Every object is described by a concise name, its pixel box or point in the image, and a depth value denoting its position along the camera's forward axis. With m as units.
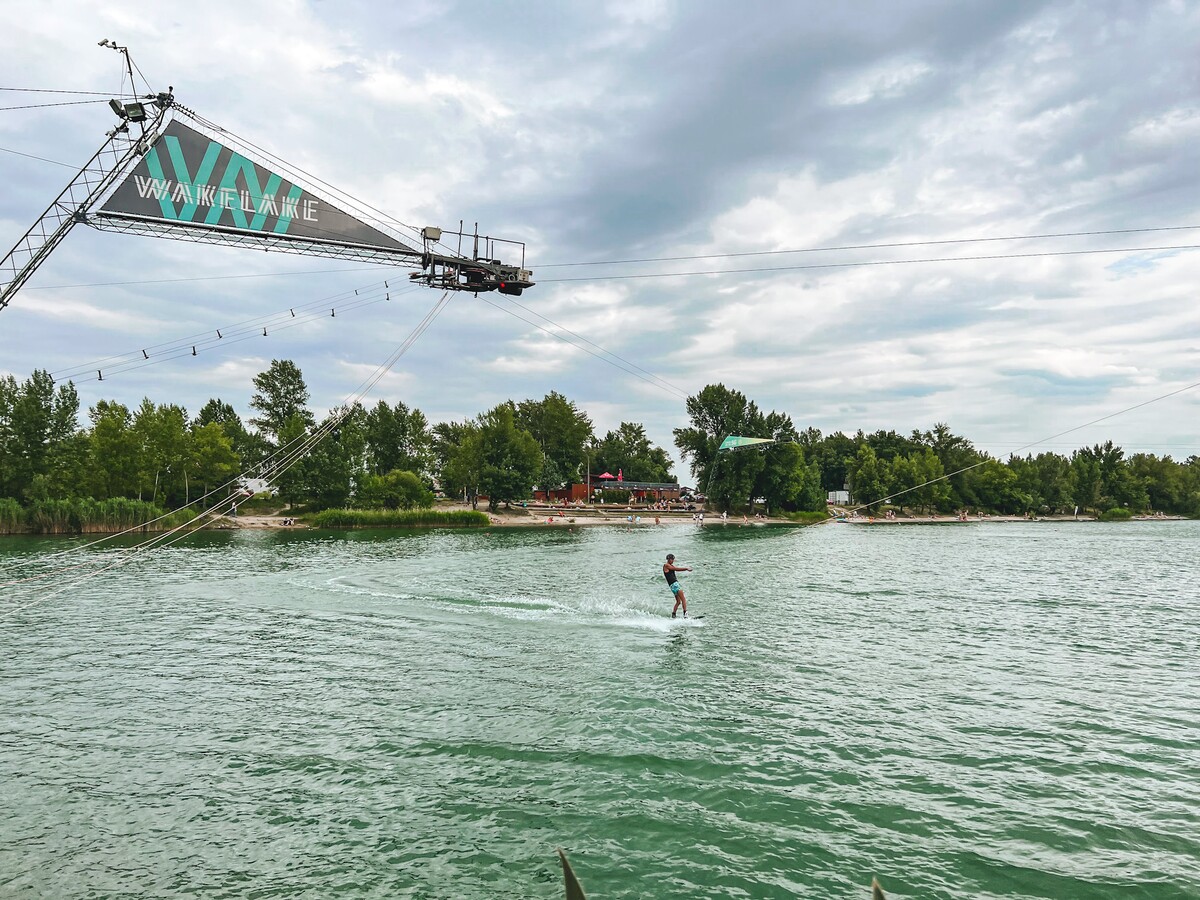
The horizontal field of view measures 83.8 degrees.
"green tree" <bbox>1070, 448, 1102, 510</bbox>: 174.00
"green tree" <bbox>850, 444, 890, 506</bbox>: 153.38
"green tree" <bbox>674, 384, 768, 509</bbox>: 124.12
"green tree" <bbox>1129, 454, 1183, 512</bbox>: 179.82
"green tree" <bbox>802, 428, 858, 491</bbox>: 180.00
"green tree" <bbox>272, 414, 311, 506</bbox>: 100.94
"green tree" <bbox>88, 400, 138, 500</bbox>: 90.19
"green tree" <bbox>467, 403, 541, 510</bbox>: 109.38
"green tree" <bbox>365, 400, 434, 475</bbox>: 128.88
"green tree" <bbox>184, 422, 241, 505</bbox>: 96.88
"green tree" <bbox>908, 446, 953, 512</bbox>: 157.62
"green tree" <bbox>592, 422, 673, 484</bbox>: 167.00
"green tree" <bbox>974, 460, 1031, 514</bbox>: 164.50
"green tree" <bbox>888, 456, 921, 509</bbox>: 154.62
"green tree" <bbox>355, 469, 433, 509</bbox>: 102.88
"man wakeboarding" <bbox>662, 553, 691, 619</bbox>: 29.38
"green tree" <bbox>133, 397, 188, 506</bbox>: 92.19
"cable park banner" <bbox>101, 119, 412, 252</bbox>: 19.11
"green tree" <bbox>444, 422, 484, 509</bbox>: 111.19
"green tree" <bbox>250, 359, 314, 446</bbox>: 123.56
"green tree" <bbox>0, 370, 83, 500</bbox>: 89.56
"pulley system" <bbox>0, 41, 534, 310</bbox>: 18.53
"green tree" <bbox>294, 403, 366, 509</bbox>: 101.56
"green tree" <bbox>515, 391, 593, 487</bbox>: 147.62
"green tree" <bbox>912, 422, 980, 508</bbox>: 165.25
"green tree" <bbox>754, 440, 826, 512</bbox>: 125.75
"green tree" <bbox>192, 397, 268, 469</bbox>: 112.38
